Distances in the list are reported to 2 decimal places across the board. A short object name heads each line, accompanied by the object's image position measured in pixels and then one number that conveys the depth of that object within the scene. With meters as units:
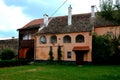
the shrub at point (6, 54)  20.63
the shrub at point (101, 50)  15.89
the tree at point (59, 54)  17.81
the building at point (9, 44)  24.63
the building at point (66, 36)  16.87
